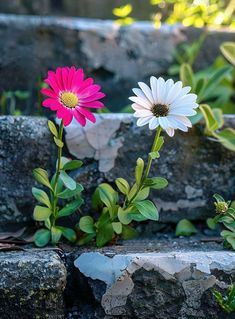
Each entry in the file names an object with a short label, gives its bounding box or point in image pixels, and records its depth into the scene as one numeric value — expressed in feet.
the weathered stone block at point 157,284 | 1.99
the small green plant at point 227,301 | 1.95
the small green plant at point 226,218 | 2.06
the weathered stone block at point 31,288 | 1.93
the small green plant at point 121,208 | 2.09
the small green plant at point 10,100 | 2.78
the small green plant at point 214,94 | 2.41
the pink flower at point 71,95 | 1.95
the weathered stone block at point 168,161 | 2.37
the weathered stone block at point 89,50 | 2.99
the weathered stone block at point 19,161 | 2.31
